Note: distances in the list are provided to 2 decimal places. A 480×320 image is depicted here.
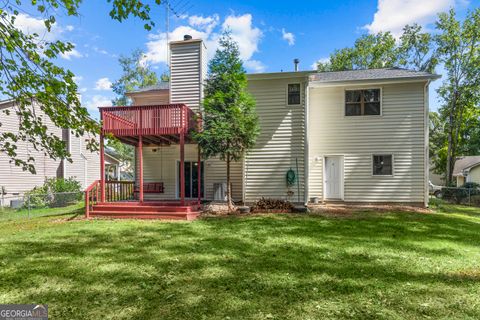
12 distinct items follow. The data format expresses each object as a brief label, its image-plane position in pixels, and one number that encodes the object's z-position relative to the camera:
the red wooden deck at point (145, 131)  9.79
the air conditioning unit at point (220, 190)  11.94
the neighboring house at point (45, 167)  15.14
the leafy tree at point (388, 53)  21.62
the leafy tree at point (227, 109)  9.70
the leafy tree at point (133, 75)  30.98
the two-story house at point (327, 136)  11.00
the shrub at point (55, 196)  14.04
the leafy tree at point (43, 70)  3.34
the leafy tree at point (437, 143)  25.19
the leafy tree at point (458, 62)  18.27
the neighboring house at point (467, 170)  26.07
